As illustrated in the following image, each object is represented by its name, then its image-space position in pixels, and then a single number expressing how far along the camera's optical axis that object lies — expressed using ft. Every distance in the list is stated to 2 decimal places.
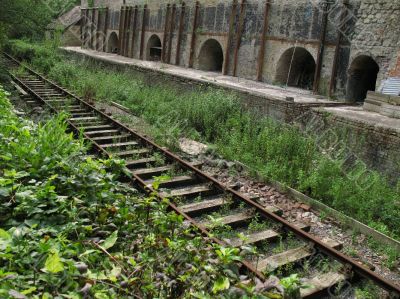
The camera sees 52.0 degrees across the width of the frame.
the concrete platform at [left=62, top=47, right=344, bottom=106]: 36.70
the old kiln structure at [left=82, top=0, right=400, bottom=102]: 34.96
